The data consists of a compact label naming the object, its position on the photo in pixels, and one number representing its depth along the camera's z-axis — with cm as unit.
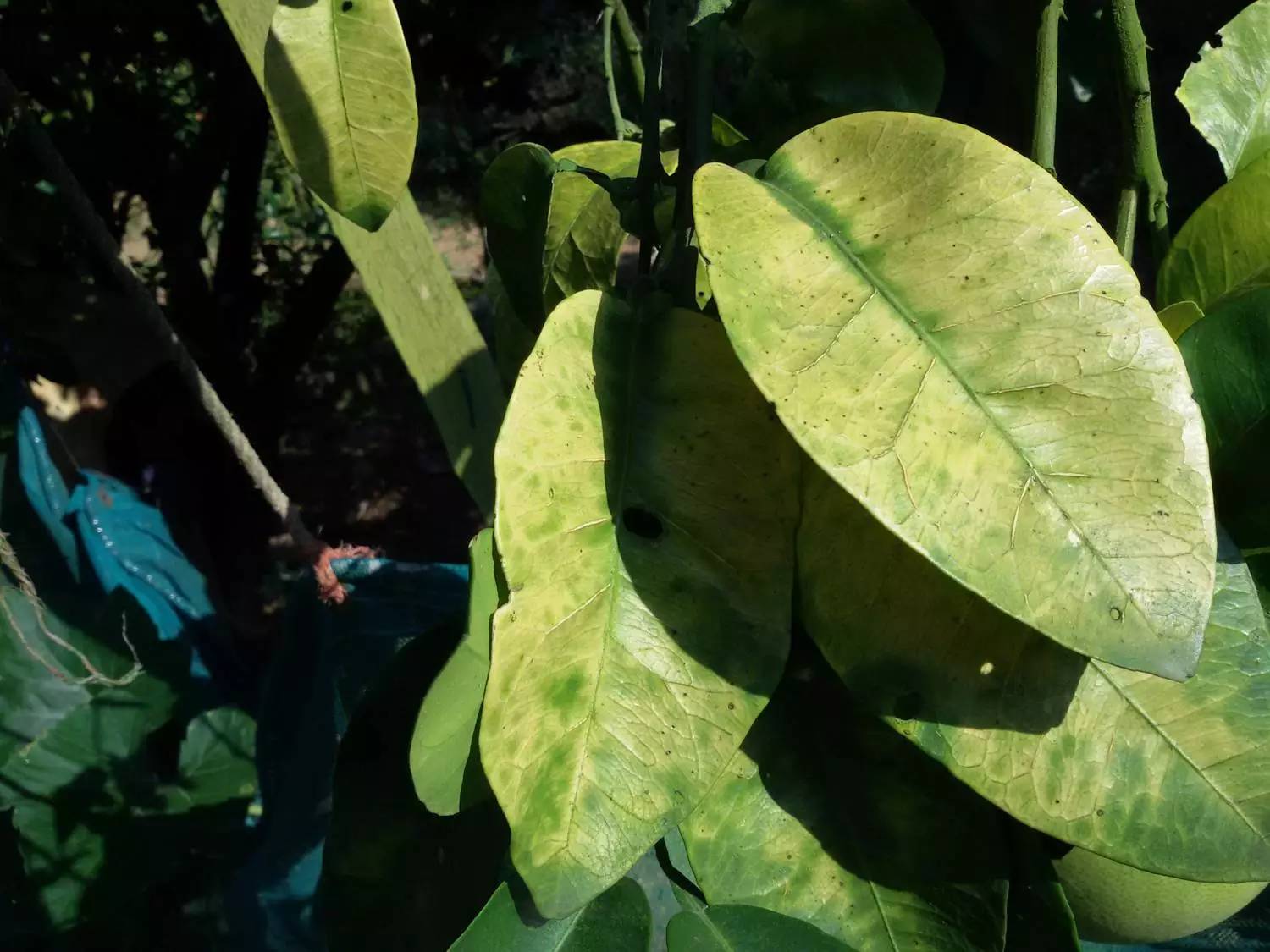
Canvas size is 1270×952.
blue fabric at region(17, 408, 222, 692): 127
